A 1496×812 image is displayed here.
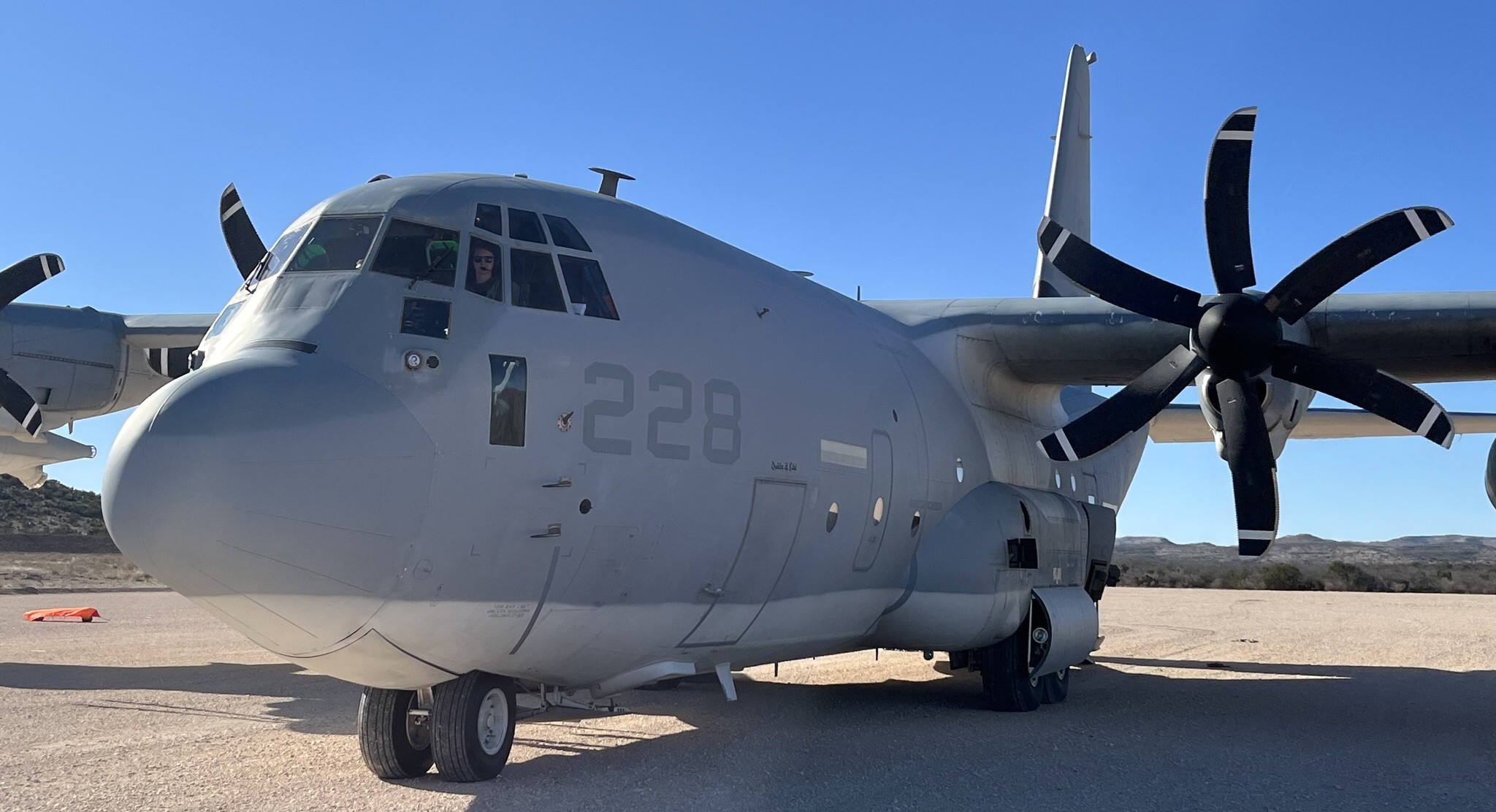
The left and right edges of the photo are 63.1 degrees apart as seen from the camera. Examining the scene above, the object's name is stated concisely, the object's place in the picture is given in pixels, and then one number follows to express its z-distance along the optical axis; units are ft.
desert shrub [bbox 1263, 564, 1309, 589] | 172.04
